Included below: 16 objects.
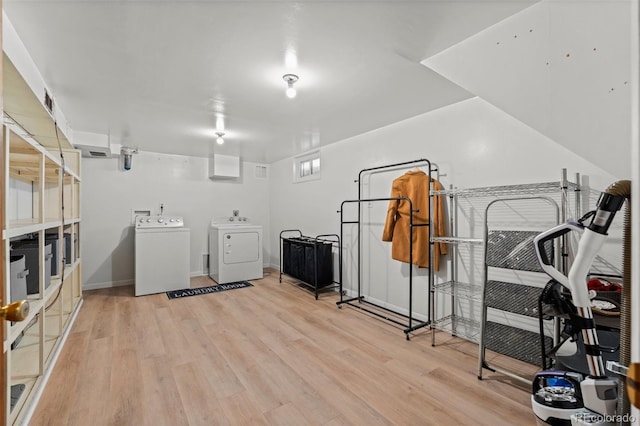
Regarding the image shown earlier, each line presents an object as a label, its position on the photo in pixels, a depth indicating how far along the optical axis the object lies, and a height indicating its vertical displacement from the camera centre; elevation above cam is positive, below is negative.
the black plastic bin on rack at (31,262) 1.93 -0.35
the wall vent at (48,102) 2.23 +0.84
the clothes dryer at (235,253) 4.58 -0.69
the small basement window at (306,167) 4.61 +0.72
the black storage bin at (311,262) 3.92 -0.71
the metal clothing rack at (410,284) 2.64 -0.70
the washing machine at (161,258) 3.95 -0.67
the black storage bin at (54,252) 2.40 -0.35
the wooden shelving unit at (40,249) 1.60 -0.31
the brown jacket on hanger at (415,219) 2.75 -0.08
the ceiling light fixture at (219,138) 3.74 +0.95
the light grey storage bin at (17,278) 1.55 -0.38
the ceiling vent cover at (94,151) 3.70 +0.77
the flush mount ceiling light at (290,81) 2.17 +0.97
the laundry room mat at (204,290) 3.94 -1.14
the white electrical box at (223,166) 4.99 +0.76
